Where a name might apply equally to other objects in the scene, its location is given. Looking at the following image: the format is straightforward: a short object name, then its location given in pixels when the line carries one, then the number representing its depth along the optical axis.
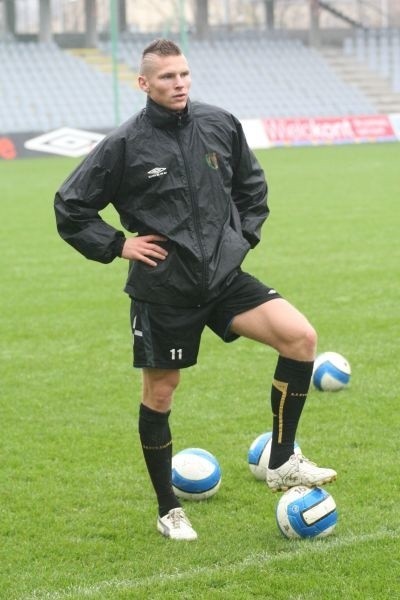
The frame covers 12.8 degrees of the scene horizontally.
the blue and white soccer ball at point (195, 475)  8.80
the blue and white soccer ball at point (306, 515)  7.62
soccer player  7.77
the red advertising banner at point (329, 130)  59.16
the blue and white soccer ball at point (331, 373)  12.08
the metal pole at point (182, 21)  58.96
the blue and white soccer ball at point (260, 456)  9.17
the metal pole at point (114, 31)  54.89
